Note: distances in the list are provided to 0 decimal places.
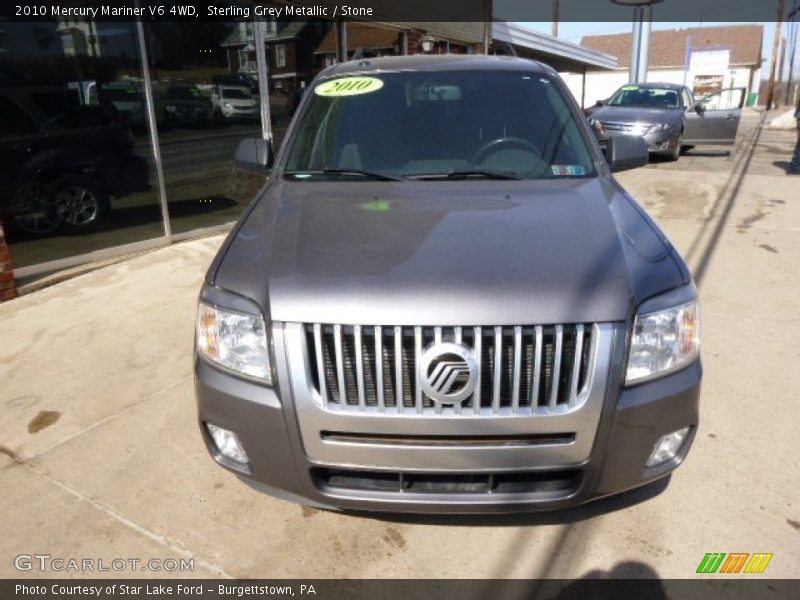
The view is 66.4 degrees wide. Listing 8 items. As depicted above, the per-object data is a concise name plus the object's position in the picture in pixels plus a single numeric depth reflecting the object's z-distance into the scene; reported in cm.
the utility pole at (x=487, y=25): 1430
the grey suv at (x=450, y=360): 190
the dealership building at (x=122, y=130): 549
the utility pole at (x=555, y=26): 3014
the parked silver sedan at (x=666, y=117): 1193
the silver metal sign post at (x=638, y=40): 2325
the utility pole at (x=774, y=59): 3775
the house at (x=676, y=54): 5206
